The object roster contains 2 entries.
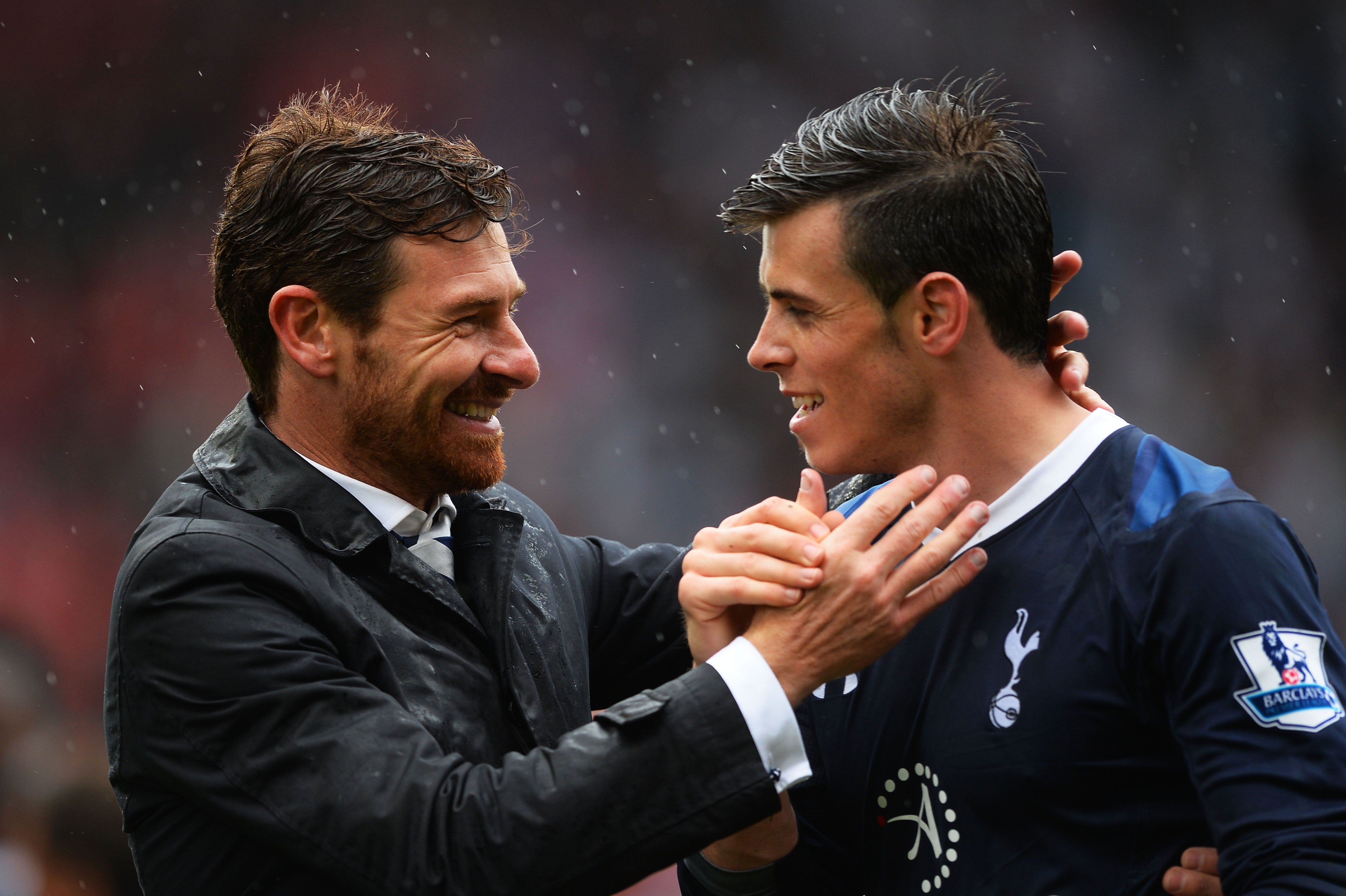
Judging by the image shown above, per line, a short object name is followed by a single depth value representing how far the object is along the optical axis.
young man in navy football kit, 5.85
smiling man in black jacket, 5.91
